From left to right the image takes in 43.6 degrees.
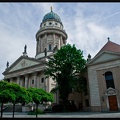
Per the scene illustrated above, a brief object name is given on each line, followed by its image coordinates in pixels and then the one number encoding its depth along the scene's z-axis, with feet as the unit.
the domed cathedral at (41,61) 132.98
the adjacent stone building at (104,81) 87.97
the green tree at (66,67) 96.82
